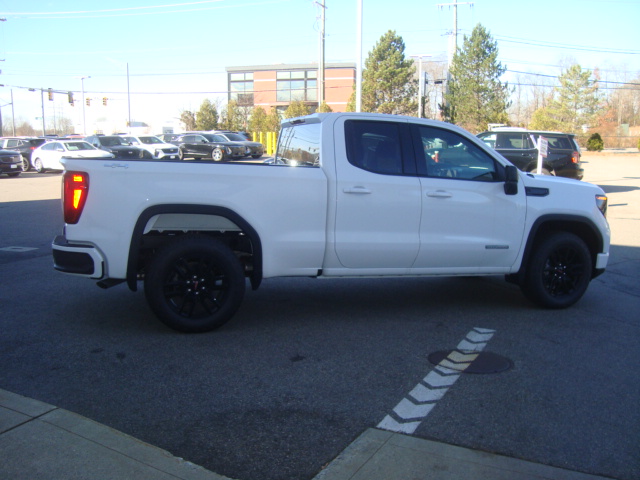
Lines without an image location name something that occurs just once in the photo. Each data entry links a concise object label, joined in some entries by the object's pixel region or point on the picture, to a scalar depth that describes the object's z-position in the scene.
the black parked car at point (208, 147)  33.19
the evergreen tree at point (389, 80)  49.06
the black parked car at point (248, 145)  34.31
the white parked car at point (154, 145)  32.12
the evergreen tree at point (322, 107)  39.61
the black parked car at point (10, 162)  26.78
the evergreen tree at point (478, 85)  44.25
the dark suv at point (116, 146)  29.30
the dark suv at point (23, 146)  32.25
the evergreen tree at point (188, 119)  75.75
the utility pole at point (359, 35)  21.33
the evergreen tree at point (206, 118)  66.88
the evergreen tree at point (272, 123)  59.88
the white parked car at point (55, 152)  27.89
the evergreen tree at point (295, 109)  55.91
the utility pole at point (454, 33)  46.72
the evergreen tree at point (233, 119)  65.88
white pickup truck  5.07
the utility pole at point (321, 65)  40.13
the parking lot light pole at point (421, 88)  24.56
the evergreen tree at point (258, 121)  60.09
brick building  86.35
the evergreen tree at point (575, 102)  56.70
